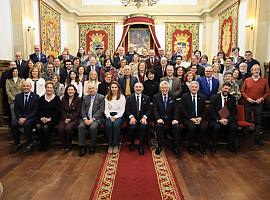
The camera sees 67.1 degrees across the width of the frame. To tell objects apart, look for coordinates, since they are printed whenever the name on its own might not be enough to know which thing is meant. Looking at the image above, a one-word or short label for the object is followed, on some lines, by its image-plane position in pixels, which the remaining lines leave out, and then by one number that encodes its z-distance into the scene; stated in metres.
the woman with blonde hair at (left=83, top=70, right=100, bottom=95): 3.65
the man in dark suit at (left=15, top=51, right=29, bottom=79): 4.27
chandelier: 6.91
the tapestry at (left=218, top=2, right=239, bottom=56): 6.03
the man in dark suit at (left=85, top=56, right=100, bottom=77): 4.31
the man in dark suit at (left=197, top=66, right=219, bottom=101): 3.61
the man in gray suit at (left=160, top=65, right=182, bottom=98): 3.63
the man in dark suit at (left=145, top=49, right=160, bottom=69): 4.50
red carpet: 2.07
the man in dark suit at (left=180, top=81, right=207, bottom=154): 3.17
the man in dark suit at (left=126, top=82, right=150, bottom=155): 3.31
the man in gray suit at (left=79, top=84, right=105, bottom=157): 3.17
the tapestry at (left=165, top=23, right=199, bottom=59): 8.38
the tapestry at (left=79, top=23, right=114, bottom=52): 8.43
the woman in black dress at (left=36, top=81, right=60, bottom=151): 3.23
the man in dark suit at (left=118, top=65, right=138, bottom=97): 3.72
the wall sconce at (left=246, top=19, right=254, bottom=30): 4.84
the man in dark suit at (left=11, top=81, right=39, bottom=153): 3.28
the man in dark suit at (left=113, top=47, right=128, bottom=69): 4.80
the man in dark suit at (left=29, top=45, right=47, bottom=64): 4.79
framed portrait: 8.11
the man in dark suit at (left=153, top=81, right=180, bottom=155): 3.23
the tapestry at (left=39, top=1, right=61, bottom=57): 6.11
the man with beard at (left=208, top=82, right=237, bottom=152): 3.20
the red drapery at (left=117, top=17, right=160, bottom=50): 7.58
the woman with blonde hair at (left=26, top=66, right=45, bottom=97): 3.72
